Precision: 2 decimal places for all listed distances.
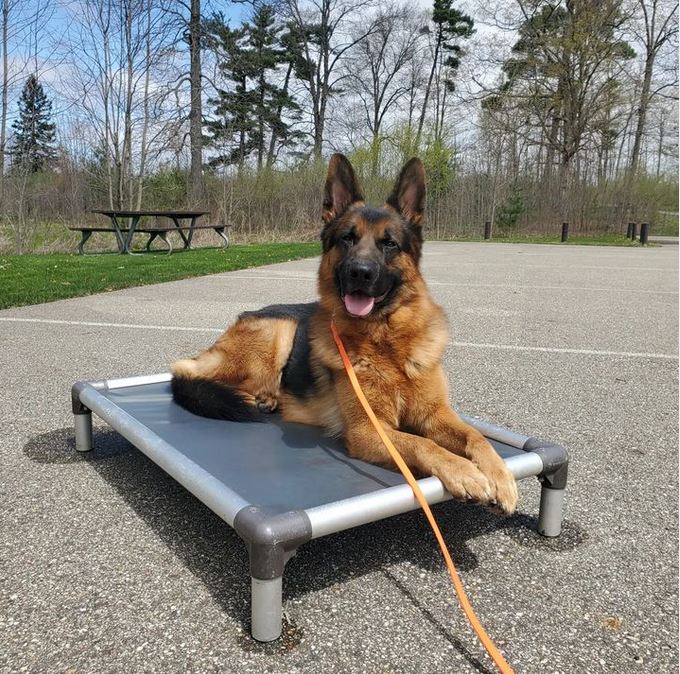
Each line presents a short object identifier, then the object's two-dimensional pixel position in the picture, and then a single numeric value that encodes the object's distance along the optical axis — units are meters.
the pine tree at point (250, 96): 27.86
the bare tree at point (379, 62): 41.47
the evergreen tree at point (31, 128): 17.66
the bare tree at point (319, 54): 38.78
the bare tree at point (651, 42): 36.28
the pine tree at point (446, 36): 42.38
